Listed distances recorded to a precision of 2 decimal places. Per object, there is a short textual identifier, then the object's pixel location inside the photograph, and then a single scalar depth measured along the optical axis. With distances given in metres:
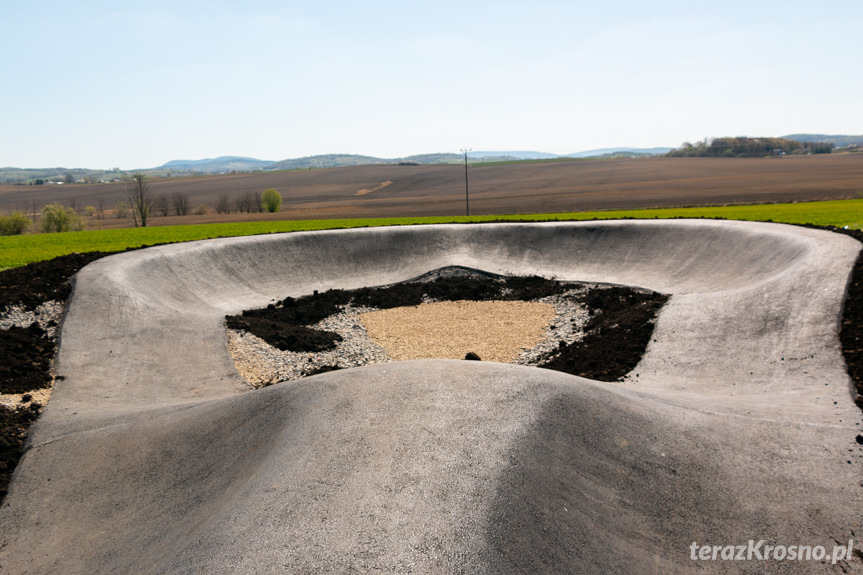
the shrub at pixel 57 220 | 45.47
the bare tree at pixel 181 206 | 75.92
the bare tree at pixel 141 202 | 48.49
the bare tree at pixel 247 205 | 78.01
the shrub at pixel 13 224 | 41.41
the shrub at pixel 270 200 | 73.94
